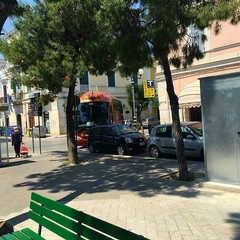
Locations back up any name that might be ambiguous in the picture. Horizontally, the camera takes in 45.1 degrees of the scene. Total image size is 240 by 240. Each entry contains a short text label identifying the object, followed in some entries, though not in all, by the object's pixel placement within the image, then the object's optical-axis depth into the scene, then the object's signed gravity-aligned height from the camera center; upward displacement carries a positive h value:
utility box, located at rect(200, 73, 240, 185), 6.27 -0.20
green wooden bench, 2.64 -1.04
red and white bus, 19.96 +1.00
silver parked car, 10.62 -0.80
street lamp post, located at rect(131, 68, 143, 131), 20.21 -0.23
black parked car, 13.30 -0.81
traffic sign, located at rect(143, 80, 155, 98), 20.79 +2.31
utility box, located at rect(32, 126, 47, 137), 30.82 -0.44
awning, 15.84 +1.27
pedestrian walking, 14.91 -0.60
